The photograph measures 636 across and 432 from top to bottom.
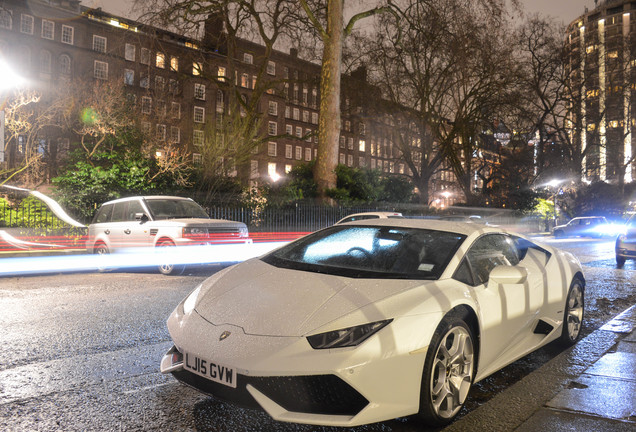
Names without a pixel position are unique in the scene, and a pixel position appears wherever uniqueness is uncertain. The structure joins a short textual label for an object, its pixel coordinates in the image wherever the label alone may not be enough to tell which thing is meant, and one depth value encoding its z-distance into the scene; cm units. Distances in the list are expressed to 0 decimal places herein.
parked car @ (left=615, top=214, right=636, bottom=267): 1368
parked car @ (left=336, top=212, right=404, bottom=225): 990
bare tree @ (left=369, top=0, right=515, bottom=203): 2712
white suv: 1141
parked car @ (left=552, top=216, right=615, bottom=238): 3584
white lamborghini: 293
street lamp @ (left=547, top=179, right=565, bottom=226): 4641
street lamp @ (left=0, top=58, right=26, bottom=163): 1439
